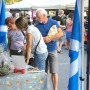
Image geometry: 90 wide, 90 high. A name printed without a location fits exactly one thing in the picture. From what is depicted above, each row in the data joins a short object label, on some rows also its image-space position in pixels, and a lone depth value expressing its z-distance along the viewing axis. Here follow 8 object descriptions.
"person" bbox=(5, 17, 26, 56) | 6.84
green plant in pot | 4.66
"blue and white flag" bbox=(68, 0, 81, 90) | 4.71
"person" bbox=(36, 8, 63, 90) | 6.32
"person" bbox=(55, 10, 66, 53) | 15.91
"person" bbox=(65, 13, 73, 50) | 14.30
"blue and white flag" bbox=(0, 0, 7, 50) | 7.74
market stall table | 4.66
